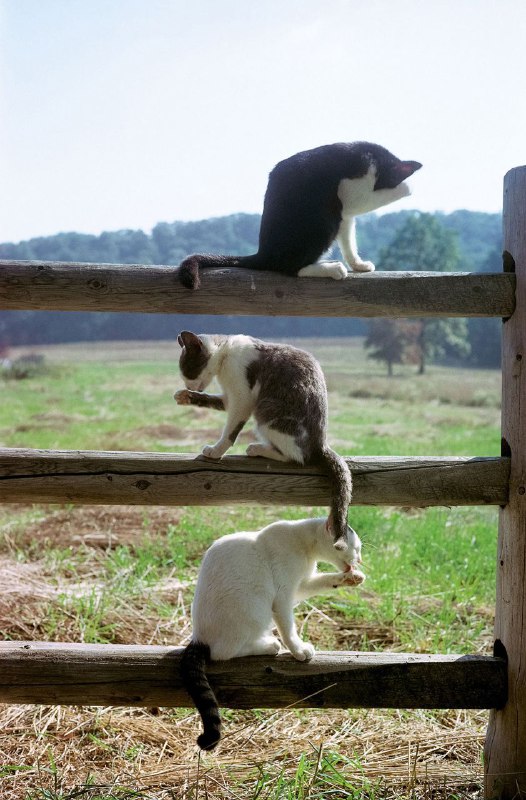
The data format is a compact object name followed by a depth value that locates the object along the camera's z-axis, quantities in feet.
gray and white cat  7.47
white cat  7.07
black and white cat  7.73
